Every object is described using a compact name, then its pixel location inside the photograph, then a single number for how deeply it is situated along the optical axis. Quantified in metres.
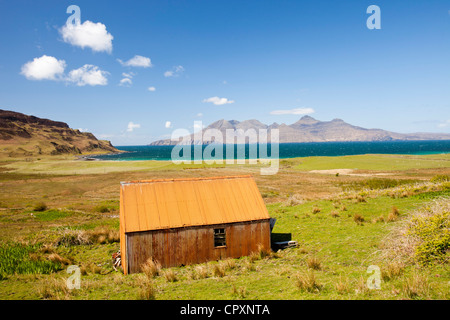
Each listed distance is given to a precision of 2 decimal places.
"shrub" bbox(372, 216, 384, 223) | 19.37
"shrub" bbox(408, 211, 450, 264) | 10.38
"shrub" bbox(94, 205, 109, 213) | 34.81
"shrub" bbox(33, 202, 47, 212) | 34.66
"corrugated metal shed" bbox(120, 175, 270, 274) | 15.02
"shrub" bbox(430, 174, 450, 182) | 31.40
